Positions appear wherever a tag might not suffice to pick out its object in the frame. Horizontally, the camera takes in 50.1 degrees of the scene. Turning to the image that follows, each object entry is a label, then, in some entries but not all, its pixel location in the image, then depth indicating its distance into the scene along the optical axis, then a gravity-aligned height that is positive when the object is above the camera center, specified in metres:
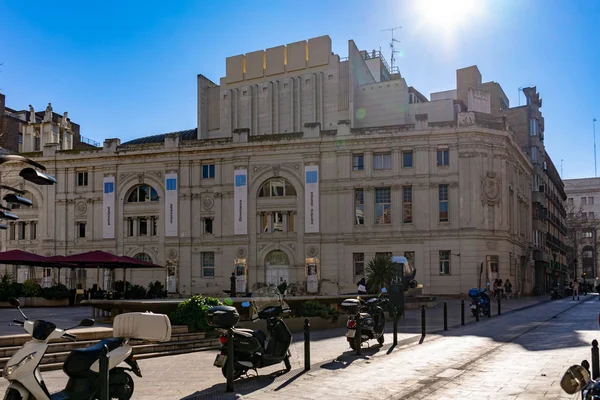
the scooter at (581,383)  5.37 -1.21
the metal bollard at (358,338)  14.05 -2.09
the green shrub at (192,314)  15.12 -1.67
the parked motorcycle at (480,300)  25.43 -2.38
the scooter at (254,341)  10.22 -1.66
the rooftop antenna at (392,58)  64.69 +18.69
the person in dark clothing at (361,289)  28.20 -2.04
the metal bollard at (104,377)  7.14 -1.49
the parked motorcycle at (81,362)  7.40 -1.40
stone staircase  11.90 -2.10
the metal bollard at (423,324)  17.67 -2.27
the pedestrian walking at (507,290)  44.31 -3.35
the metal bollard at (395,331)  15.87 -2.22
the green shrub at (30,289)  28.38 -1.95
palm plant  33.12 -1.67
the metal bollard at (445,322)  20.37 -2.54
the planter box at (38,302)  27.60 -2.57
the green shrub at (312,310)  19.91 -2.08
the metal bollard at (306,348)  11.84 -1.96
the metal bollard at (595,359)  9.58 -1.77
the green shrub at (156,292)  33.80 -2.54
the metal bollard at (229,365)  9.84 -1.87
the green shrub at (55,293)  29.47 -2.21
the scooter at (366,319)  14.35 -1.78
